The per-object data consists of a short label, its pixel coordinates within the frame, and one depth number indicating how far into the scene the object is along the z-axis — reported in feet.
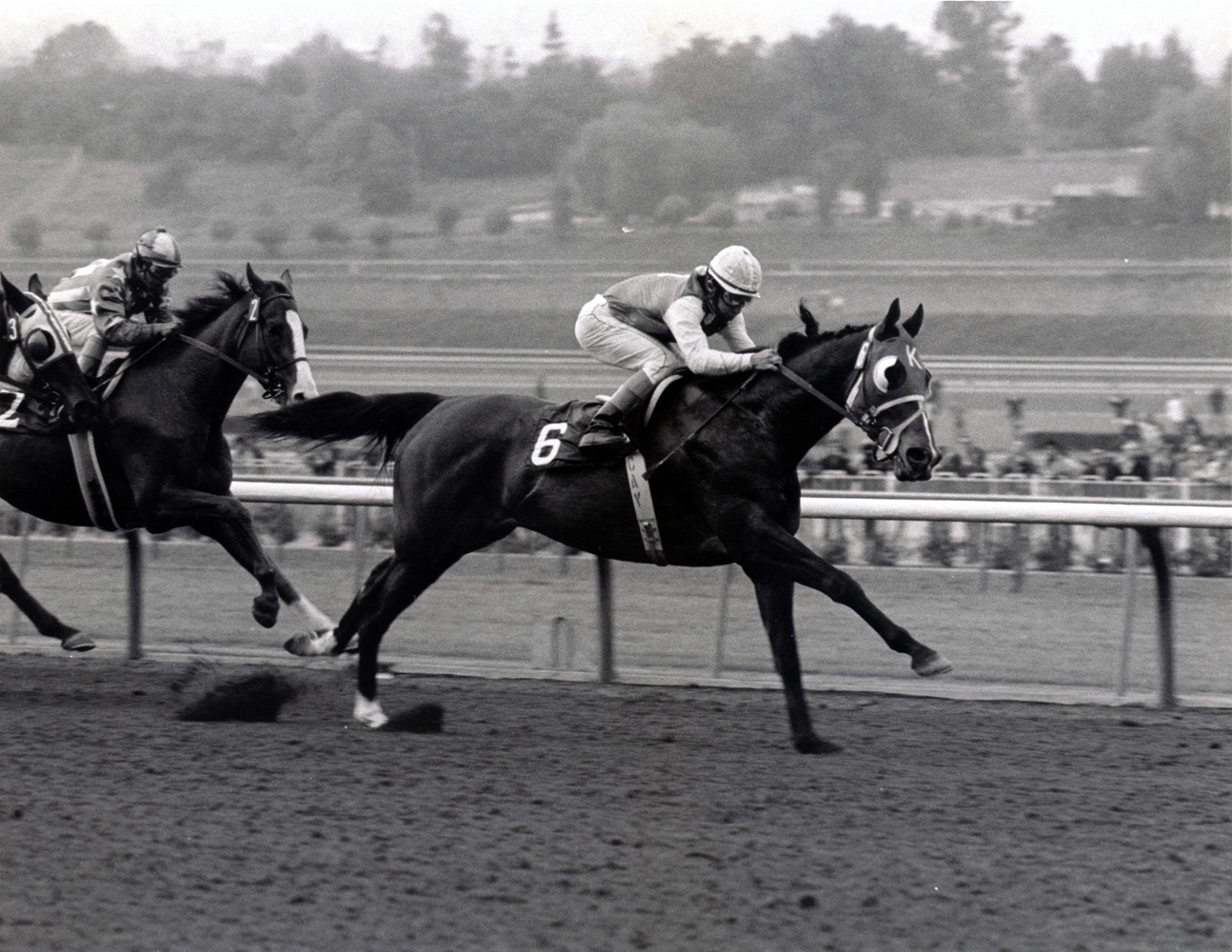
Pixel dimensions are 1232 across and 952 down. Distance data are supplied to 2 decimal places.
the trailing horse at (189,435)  44.39
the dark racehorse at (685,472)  36.50
